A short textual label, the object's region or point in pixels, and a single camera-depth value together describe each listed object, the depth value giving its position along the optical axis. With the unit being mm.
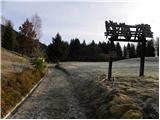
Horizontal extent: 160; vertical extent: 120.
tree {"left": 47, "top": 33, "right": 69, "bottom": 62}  37239
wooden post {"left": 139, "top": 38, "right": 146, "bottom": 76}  9884
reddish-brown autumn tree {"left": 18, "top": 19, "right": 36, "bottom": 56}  30185
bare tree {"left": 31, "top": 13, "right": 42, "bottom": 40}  30813
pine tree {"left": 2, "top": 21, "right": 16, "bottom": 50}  28371
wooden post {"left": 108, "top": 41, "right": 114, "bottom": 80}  9496
